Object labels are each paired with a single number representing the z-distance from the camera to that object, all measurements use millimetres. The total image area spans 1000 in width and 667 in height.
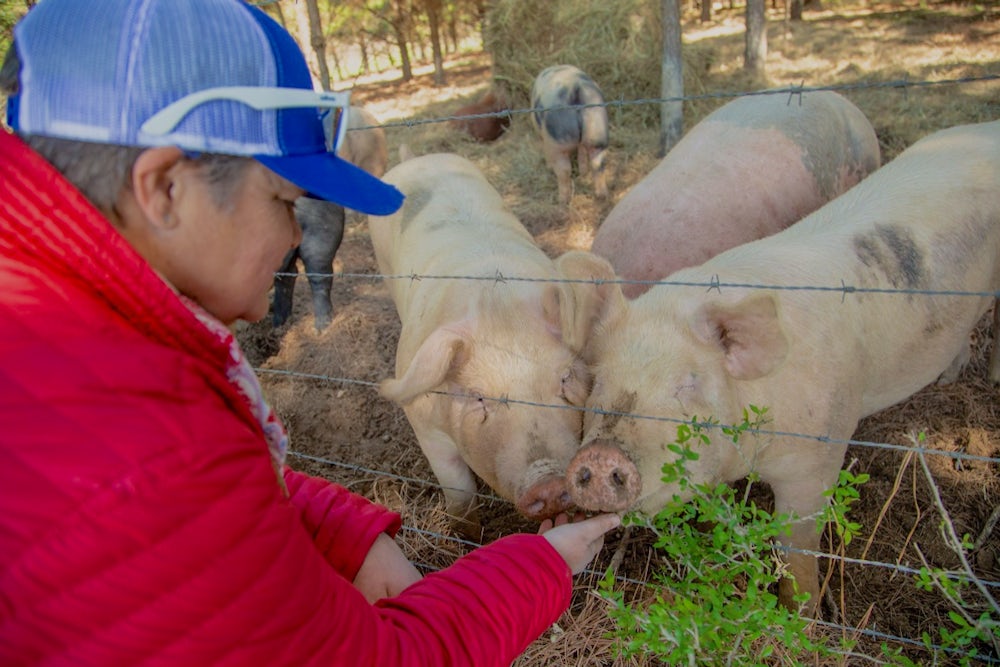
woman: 767
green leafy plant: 1478
